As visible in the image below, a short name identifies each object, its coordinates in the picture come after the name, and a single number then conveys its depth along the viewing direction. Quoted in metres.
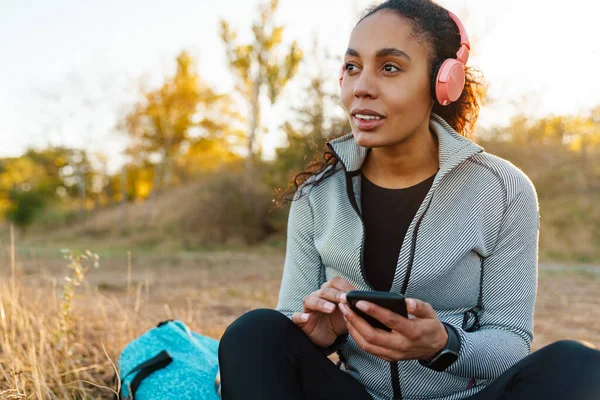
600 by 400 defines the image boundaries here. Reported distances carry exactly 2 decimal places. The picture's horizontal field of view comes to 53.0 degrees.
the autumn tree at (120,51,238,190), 22.83
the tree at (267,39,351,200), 11.98
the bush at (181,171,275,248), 14.65
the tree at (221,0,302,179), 15.95
